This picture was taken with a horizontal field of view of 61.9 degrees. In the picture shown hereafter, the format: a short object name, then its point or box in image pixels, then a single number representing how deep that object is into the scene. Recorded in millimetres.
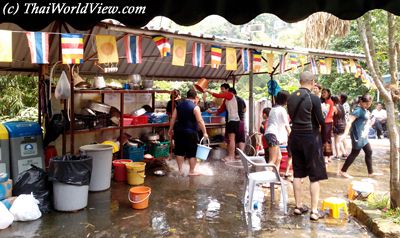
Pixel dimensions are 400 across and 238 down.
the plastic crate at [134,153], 7727
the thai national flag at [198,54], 7375
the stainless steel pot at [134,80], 8047
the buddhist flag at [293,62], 9620
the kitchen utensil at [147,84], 8164
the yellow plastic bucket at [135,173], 6625
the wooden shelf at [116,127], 6719
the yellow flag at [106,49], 5918
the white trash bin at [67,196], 5105
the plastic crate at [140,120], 7982
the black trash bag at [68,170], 5008
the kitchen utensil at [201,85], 8953
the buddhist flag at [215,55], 7593
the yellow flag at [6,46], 4645
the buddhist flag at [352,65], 11113
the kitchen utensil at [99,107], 7379
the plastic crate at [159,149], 8227
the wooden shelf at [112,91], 6879
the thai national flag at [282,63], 9242
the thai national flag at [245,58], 8266
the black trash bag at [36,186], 5039
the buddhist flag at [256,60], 8628
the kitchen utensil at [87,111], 7092
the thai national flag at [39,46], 5020
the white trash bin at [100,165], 6048
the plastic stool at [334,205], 5129
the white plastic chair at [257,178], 5070
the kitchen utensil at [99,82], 7250
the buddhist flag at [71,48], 5348
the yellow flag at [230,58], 7714
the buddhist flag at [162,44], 6586
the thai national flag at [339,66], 10920
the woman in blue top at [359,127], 6855
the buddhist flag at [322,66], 10398
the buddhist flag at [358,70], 11445
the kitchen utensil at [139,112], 8156
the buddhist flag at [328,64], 10453
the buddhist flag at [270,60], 8992
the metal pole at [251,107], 9414
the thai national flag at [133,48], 6359
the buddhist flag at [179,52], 6848
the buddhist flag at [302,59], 9672
